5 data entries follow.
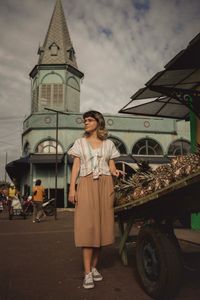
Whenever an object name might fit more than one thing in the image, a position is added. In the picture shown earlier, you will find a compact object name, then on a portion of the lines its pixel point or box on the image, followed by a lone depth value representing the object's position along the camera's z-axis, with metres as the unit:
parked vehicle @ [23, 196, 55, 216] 18.62
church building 27.02
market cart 2.92
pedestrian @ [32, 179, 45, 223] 14.05
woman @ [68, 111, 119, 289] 3.63
